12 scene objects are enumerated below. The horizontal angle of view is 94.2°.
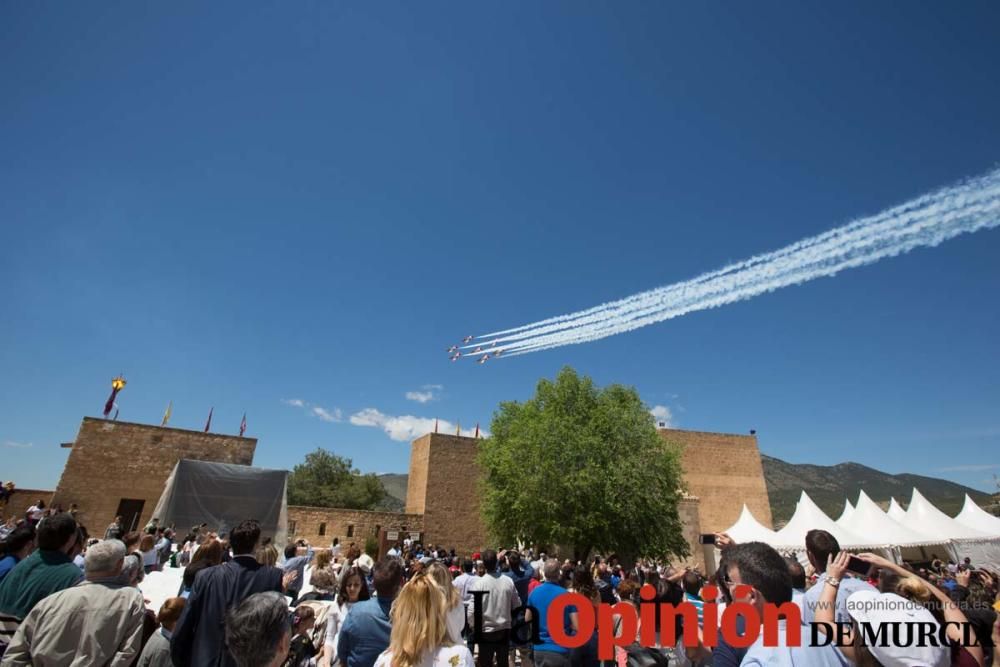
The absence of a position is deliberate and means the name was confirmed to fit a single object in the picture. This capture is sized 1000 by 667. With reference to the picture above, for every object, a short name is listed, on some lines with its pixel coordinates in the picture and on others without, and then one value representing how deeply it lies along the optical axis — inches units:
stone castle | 836.5
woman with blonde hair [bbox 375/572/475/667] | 82.7
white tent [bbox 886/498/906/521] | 885.8
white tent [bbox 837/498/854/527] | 827.4
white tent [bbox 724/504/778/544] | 794.8
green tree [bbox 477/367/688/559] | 715.4
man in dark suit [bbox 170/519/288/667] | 117.3
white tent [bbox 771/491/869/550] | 737.6
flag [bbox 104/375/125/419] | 989.8
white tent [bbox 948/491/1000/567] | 756.6
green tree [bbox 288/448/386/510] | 1835.6
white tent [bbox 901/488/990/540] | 775.1
